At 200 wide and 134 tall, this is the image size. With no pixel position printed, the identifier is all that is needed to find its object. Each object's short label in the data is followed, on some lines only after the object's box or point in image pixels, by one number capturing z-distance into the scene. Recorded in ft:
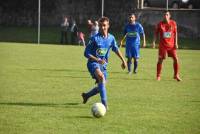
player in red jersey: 63.62
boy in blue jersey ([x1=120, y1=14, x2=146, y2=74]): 72.95
